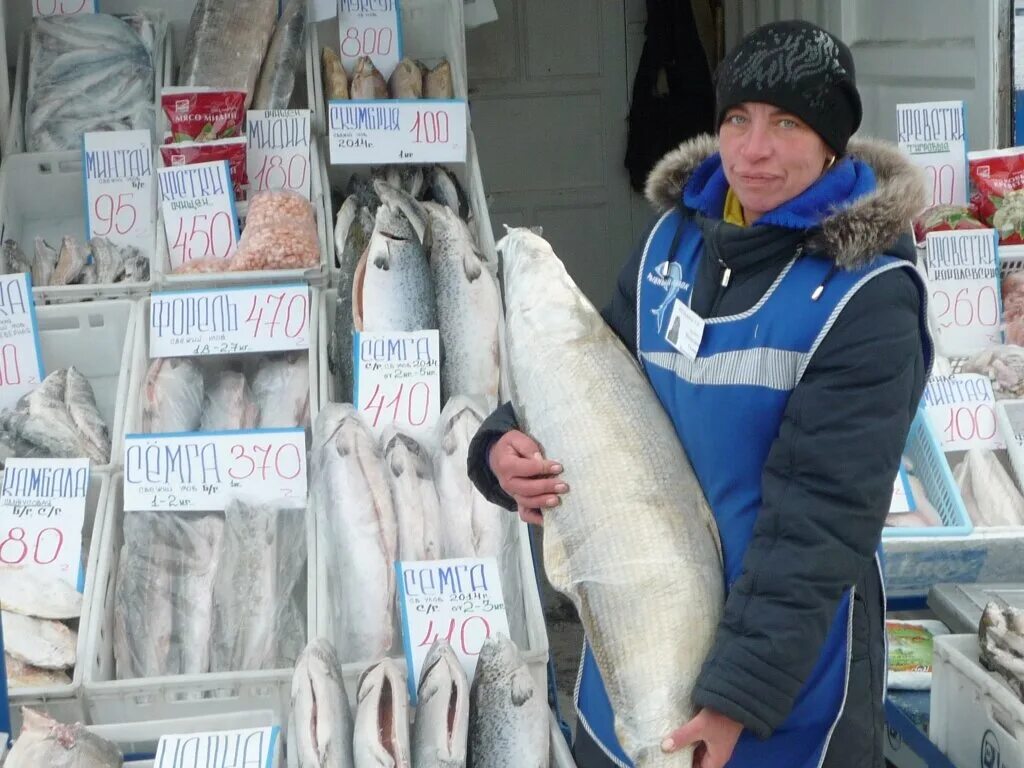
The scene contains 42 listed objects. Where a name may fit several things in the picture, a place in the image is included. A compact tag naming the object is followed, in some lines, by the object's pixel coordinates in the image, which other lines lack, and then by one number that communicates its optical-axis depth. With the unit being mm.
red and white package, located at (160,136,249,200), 3738
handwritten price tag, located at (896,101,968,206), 4020
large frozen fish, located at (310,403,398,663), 2596
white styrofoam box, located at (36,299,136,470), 3434
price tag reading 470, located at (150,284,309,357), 3268
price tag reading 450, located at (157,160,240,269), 3607
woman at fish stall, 1586
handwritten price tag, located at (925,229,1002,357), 3791
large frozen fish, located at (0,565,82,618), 2703
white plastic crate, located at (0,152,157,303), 3855
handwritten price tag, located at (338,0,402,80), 4176
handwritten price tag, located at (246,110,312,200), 3848
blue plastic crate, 2980
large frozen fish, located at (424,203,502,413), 3195
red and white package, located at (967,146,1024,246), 3877
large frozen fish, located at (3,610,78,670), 2588
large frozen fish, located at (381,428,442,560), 2699
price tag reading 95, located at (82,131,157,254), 3777
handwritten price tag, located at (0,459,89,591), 2785
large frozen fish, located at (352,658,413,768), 1989
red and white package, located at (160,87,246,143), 3859
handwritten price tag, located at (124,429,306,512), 2855
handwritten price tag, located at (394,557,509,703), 2402
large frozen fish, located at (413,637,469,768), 2039
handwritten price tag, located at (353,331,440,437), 3066
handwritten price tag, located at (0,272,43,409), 3340
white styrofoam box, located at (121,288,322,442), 3080
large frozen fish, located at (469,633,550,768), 2076
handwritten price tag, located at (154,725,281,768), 2037
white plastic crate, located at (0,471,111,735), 2475
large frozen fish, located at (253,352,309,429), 3188
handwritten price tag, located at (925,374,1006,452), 3344
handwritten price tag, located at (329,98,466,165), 3799
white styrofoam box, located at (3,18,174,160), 4000
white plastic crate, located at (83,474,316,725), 2480
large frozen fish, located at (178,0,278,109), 3977
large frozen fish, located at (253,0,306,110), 4016
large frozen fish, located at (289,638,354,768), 1997
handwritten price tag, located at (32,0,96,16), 4195
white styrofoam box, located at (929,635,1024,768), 2234
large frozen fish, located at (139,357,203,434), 3105
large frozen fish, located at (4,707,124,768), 2033
